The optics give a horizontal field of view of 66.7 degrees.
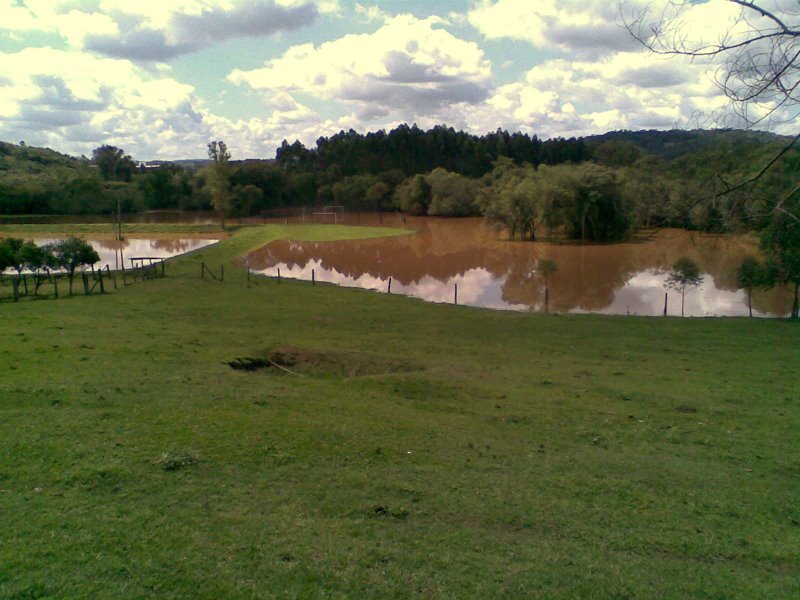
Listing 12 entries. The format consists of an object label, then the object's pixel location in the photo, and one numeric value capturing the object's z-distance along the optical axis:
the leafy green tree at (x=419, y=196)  104.50
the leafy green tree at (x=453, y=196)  99.69
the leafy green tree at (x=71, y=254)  27.94
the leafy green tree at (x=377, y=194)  115.88
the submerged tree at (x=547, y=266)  39.81
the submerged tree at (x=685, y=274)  33.06
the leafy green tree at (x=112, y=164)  121.31
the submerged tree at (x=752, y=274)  27.53
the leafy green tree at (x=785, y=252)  24.97
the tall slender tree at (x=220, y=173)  77.25
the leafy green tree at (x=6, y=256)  25.66
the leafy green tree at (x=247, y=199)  98.21
